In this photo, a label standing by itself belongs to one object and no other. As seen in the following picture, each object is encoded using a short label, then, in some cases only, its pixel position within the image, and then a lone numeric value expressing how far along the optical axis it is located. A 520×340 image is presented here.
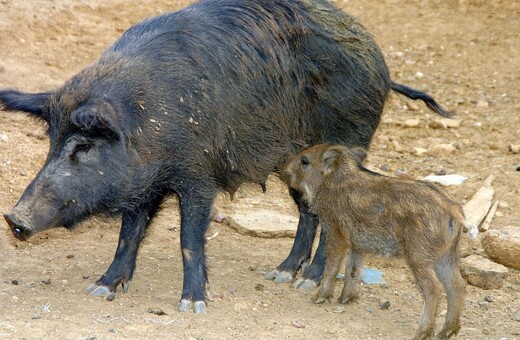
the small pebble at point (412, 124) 19.20
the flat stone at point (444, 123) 19.03
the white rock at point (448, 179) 16.36
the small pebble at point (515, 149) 17.37
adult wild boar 11.02
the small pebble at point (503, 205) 15.39
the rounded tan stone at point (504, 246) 13.31
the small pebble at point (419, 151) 18.05
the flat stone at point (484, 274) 12.96
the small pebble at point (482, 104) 19.69
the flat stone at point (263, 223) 15.00
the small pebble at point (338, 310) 11.87
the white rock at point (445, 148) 17.92
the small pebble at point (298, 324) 11.18
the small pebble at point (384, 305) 12.17
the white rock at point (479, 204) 14.92
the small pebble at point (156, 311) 11.21
